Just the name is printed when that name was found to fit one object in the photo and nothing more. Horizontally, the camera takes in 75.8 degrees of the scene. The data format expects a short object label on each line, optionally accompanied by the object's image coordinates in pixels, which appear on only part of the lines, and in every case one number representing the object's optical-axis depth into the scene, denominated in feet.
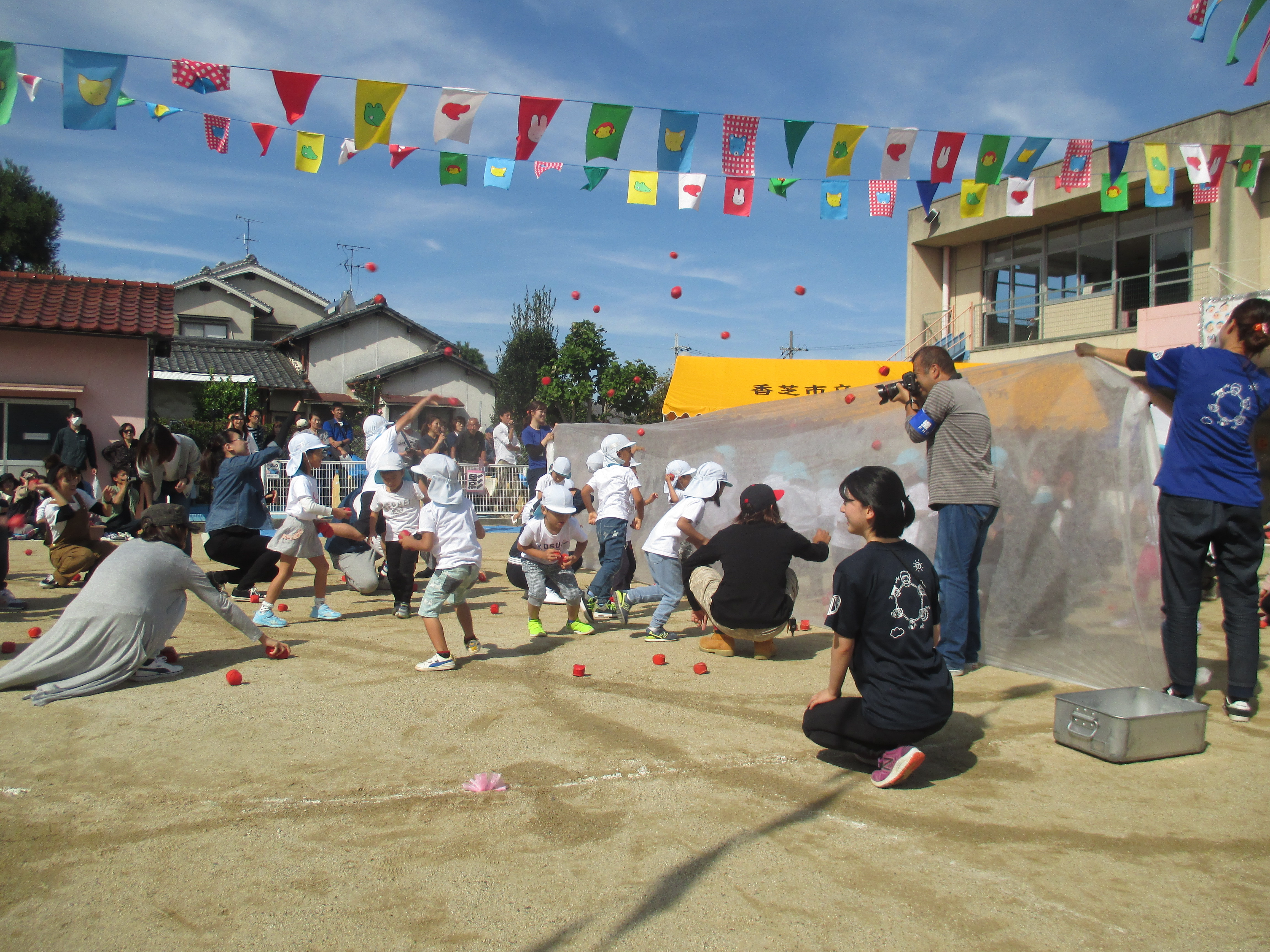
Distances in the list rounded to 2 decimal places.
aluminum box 12.54
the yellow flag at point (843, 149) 28.07
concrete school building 55.42
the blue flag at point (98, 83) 23.59
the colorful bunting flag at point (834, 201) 31.50
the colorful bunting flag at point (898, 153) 28.50
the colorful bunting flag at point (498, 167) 29.12
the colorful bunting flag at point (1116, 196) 32.04
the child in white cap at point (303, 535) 23.63
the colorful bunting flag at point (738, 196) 30.01
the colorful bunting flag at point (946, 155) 28.45
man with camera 17.10
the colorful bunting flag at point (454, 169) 28.66
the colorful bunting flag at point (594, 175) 29.30
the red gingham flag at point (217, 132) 26.23
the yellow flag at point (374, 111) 25.13
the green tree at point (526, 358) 109.50
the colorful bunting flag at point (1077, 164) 29.73
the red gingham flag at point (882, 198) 31.40
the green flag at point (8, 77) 22.81
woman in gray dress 16.08
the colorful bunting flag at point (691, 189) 29.60
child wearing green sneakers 21.85
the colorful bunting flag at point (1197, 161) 29.96
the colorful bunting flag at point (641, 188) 29.94
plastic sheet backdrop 16.25
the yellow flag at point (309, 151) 26.99
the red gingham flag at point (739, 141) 28.19
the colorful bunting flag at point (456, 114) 25.90
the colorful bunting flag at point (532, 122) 26.21
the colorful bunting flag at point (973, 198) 31.73
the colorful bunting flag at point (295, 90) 24.23
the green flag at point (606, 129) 26.68
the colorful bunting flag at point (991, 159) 28.84
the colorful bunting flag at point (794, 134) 27.58
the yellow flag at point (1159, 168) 30.27
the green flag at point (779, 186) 31.04
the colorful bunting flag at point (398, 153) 27.27
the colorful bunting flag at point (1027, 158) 28.63
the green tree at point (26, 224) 101.40
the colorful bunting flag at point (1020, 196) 31.48
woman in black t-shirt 11.62
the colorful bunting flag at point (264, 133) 26.30
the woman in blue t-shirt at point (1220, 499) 13.80
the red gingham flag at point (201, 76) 24.22
